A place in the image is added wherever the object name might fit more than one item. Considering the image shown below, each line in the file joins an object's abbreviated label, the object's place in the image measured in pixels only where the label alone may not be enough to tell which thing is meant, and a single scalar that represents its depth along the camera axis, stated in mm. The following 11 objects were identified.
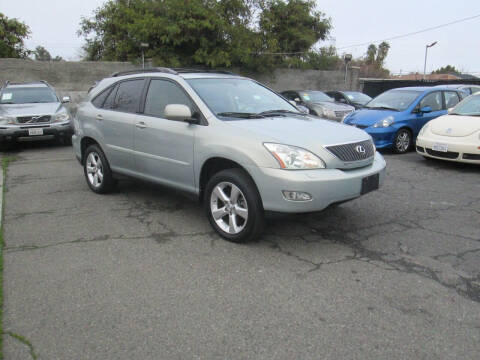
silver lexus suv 3922
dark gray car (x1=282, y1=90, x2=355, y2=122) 14625
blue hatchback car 9625
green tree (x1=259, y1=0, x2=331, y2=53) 24219
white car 7566
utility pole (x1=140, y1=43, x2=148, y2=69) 19572
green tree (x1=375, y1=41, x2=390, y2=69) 69812
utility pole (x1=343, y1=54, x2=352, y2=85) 24750
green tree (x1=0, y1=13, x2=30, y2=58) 22047
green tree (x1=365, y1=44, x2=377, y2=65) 67306
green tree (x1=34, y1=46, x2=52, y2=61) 56219
